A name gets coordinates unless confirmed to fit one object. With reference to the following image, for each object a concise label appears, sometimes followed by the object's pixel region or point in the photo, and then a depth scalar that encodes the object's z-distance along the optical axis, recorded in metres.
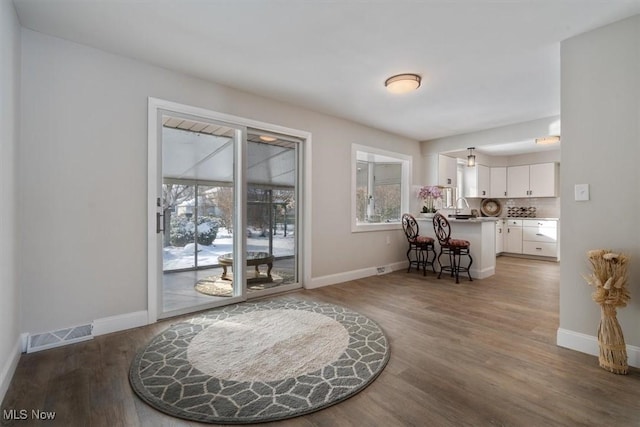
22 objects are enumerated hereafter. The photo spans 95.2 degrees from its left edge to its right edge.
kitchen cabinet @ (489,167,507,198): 7.30
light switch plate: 2.29
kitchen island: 4.76
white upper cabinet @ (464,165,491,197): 6.84
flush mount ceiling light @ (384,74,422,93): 3.03
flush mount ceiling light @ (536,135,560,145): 5.07
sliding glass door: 3.06
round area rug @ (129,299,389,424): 1.64
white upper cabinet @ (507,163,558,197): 6.60
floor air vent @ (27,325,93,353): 2.28
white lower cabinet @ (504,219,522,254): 6.79
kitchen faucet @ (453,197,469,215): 6.32
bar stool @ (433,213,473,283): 4.62
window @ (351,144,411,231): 4.88
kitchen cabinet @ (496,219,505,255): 6.98
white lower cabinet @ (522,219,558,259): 6.26
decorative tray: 7.57
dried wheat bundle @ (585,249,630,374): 1.98
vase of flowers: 5.70
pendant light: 5.57
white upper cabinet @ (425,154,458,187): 5.85
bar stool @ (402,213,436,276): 5.08
